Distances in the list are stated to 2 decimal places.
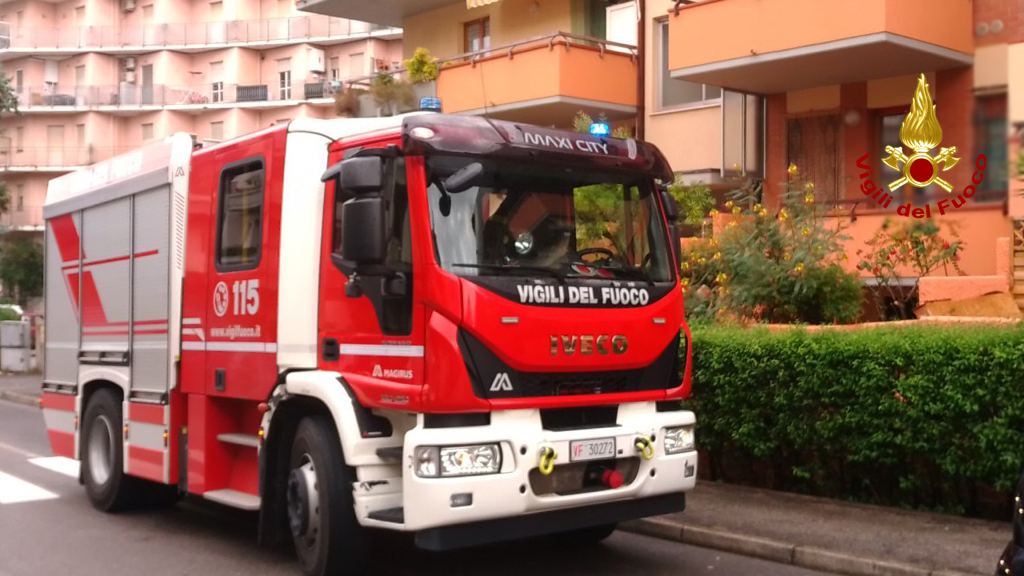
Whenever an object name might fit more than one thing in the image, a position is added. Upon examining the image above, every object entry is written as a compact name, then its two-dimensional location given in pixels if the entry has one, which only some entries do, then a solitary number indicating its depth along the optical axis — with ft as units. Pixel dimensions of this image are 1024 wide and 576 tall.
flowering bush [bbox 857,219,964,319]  40.63
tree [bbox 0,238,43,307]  190.80
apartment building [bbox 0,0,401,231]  205.26
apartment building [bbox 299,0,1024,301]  34.12
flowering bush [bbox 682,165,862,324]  39.11
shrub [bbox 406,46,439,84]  70.54
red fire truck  21.26
